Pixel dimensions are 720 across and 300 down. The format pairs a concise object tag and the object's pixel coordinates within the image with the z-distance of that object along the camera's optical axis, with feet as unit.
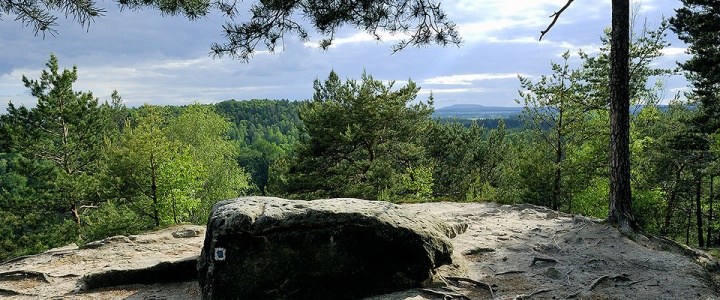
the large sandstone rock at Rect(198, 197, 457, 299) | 20.21
